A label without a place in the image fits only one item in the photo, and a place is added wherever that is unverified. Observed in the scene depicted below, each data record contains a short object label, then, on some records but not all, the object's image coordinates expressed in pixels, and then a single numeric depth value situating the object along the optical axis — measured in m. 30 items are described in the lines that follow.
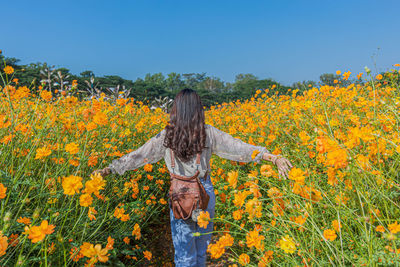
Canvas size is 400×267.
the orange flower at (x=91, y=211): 1.59
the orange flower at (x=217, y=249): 1.58
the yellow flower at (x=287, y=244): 1.22
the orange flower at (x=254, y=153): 1.96
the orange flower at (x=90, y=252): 1.22
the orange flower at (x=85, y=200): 1.30
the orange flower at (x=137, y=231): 2.10
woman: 1.98
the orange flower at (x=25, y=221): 1.42
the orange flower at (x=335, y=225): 1.29
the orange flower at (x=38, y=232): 1.05
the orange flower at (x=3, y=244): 1.00
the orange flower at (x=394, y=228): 1.11
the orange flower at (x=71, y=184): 1.25
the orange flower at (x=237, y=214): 1.80
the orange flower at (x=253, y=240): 1.47
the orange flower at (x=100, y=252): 1.21
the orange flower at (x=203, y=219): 1.51
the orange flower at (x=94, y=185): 1.31
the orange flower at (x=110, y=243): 1.34
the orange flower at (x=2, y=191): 1.21
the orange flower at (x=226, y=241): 1.56
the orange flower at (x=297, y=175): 1.36
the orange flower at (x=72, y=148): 1.70
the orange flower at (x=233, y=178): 1.59
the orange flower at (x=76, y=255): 1.53
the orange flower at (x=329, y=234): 1.25
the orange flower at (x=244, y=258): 1.44
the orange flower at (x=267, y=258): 1.48
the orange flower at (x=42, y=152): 1.65
